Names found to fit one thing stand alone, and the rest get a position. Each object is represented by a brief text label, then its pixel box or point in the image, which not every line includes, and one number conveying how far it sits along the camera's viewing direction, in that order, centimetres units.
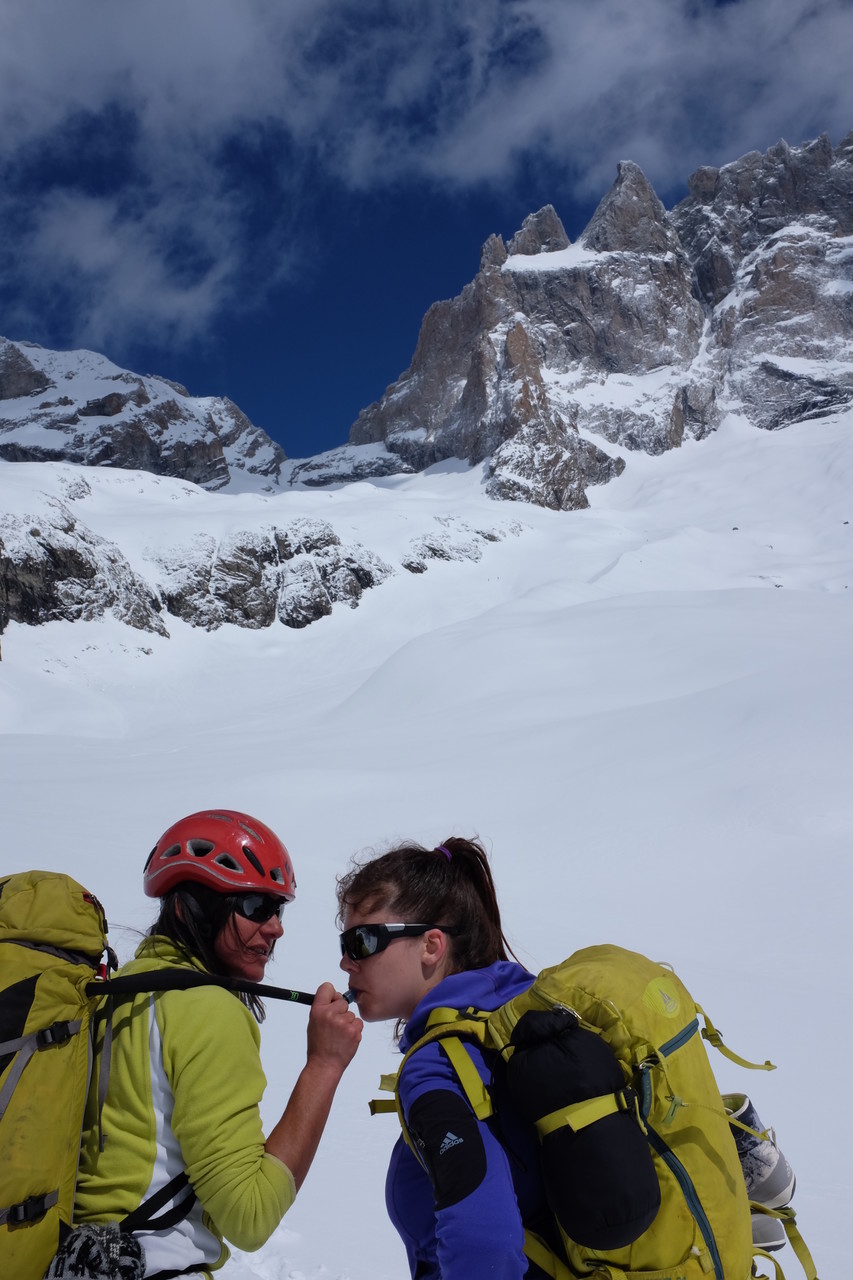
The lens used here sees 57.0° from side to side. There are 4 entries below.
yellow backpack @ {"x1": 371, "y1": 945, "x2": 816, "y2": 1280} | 148
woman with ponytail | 145
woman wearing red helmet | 171
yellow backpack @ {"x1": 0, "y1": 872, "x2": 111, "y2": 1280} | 153
